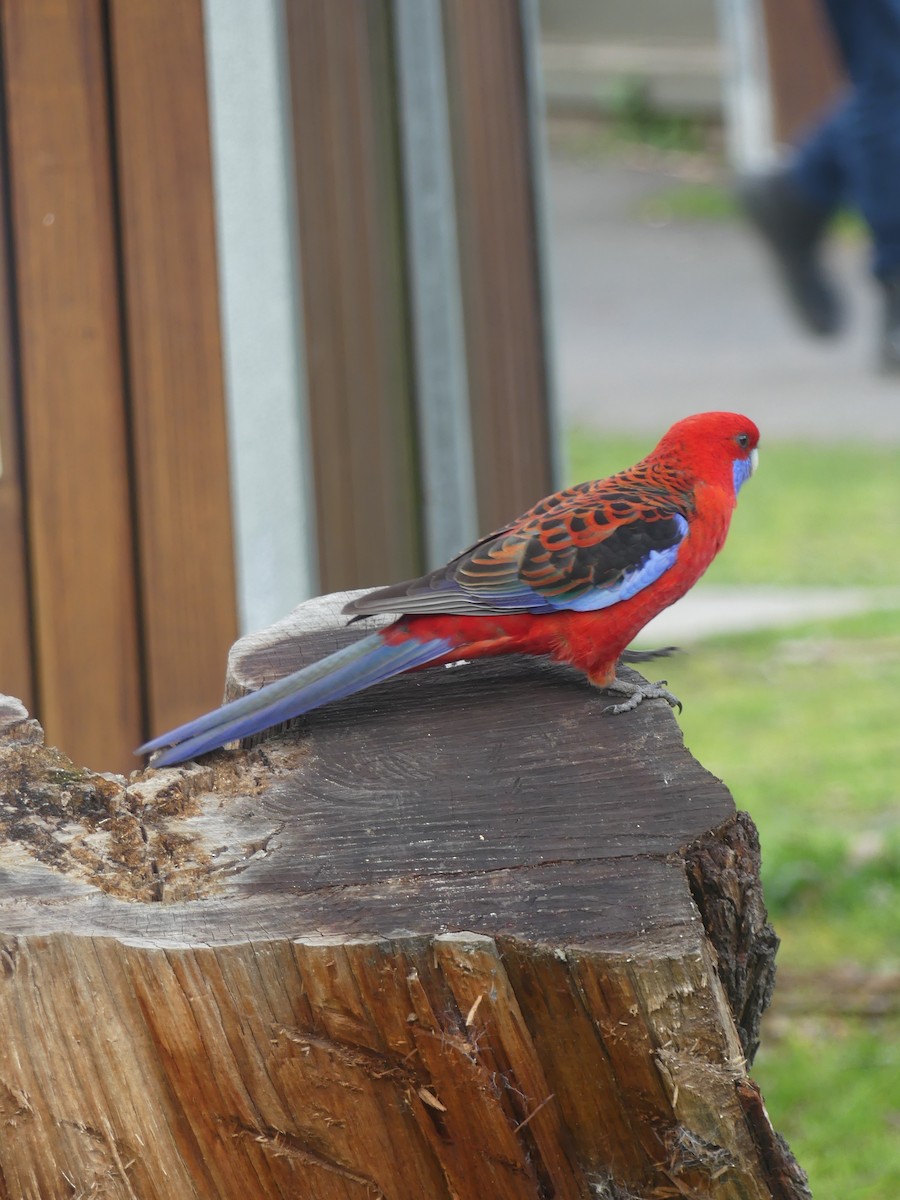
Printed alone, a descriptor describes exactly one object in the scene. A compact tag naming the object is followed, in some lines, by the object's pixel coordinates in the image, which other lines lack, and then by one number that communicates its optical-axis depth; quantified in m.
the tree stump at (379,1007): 5.22
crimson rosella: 5.34
